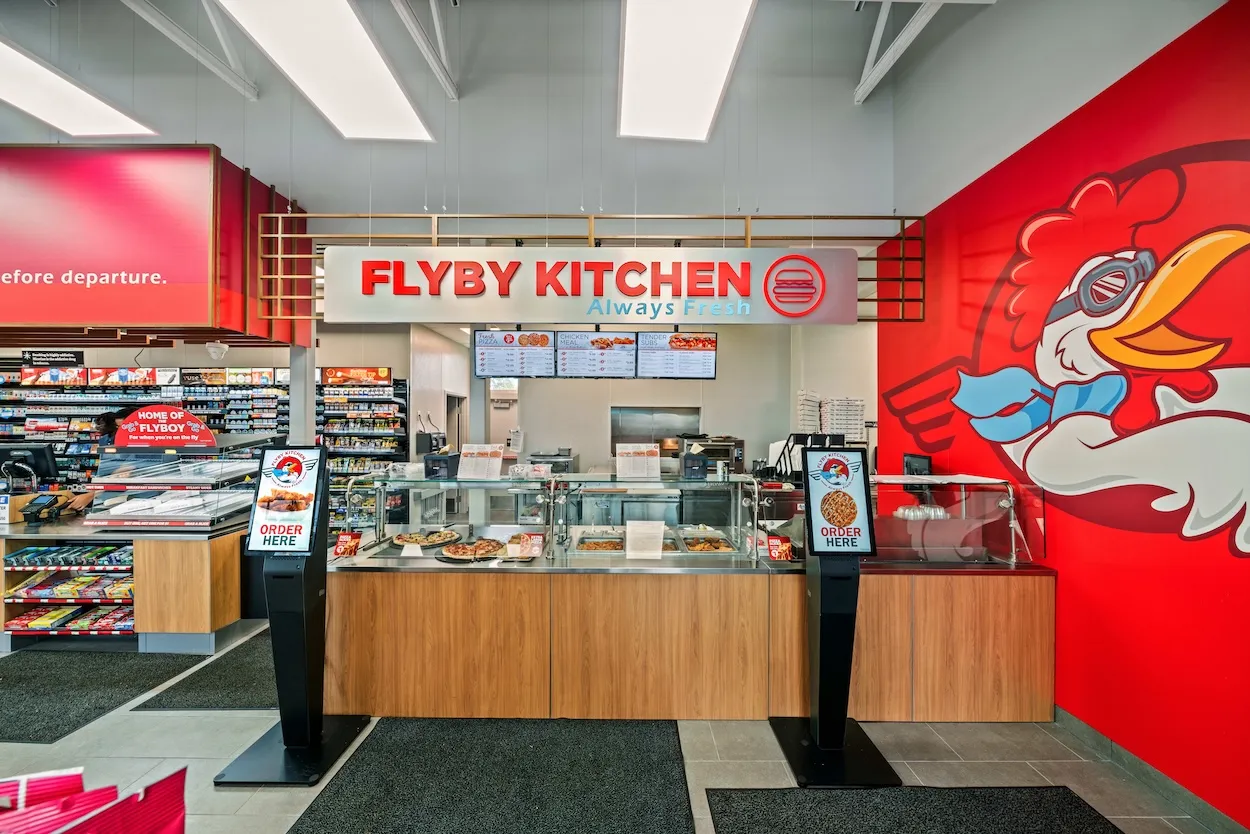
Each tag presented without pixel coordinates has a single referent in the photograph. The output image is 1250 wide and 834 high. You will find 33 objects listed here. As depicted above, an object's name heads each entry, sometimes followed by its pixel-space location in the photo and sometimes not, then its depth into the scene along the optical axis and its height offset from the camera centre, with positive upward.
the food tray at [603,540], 3.74 -0.81
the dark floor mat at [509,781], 2.57 -1.78
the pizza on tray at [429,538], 3.75 -0.79
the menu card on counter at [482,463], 3.75 -0.29
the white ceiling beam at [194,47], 4.40 +3.04
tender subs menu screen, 5.56 +0.61
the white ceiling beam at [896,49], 4.06 +2.90
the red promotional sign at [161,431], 5.16 -0.13
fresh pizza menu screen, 5.65 +0.66
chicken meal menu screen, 5.59 +0.62
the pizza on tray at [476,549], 3.62 -0.83
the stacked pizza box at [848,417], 8.26 +0.03
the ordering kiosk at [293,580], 3.03 -0.85
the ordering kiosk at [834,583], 3.07 -0.86
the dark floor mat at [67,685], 3.40 -1.80
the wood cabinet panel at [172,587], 4.42 -1.29
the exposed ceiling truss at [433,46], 4.25 +2.95
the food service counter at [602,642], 3.50 -1.34
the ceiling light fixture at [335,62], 2.83 +1.93
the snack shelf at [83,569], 4.56 -1.20
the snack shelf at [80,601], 4.52 -1.45
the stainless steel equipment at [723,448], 8.25 -0.42
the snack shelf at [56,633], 4.43 -1.67
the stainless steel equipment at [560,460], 8.51 -0.64
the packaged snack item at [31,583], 4.50 -1.31
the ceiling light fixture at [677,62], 2.70 +1.83
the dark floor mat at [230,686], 3.66 -1.80
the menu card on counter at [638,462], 3.68 -0.28
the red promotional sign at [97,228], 4.51 +1.46
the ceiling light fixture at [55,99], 3.61 +2.13
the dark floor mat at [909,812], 2.56 -1.78
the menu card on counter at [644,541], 3.65 -0.77
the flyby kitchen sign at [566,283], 4.38 +1.01
